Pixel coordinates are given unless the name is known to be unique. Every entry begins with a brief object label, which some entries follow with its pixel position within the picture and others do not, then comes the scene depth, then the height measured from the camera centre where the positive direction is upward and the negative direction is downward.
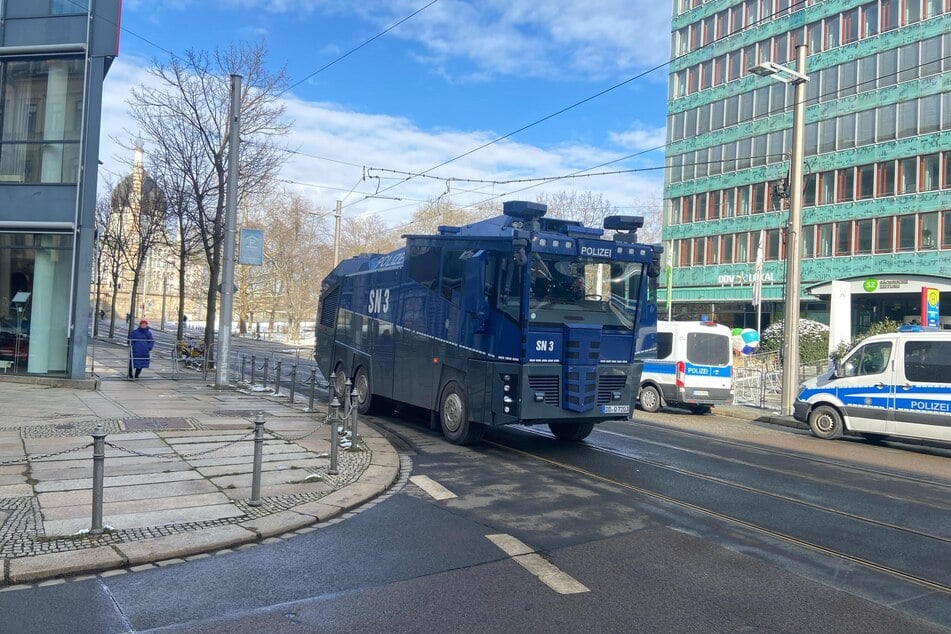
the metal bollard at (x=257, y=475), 7.33 -1.40
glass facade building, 16.41 +3.25
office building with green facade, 37.94 +11.55
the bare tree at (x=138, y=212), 30.34 +5.14
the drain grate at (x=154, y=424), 11.37 -1.51
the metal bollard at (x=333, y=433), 8.79 -1.16
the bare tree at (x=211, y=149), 22.59 +5.58
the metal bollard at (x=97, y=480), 6.12 -1.28
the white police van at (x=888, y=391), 12.46 -0.59
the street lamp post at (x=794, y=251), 17.81 +2.46
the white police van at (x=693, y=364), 17.41 -0.33
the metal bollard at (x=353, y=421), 10.06 -1.18
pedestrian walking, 19.61 -0.61
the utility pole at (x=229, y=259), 17.89 +1.71
